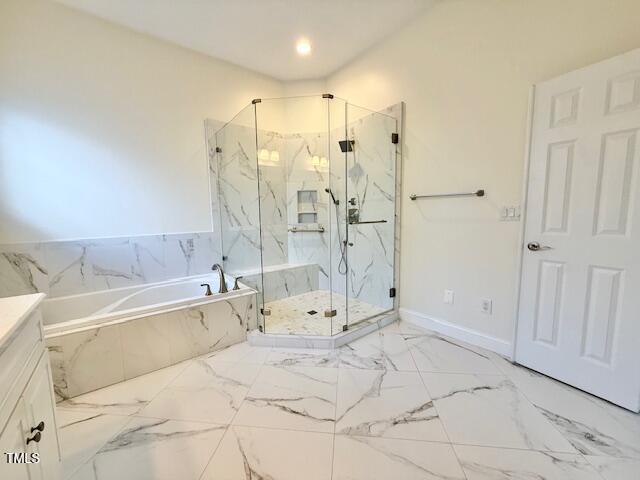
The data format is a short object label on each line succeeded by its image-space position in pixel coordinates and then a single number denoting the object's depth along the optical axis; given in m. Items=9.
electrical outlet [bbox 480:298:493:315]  2.10
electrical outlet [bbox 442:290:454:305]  2.34
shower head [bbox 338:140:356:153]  2.88
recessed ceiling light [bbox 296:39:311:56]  2.67
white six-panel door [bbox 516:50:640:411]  1.43
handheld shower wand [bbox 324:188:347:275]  3.08
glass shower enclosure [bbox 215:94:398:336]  2.78
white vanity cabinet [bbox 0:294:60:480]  0.68
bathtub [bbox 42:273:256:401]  1.68
